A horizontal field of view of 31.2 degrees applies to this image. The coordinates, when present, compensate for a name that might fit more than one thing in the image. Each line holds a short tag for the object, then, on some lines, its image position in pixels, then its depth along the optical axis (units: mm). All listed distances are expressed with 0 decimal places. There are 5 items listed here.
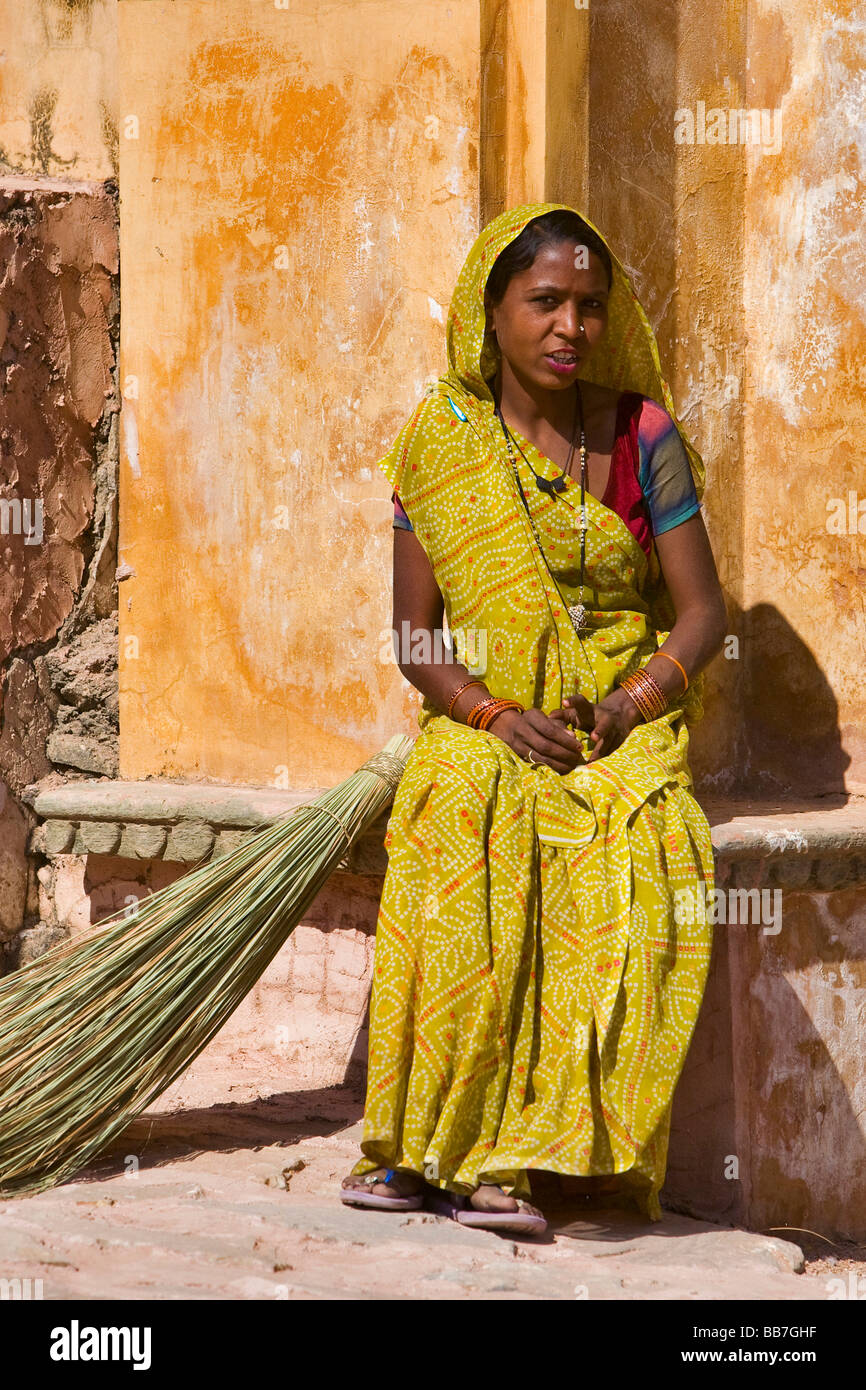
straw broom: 3100
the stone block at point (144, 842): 3875
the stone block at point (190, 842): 3822
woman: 2943
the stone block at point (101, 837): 3928
